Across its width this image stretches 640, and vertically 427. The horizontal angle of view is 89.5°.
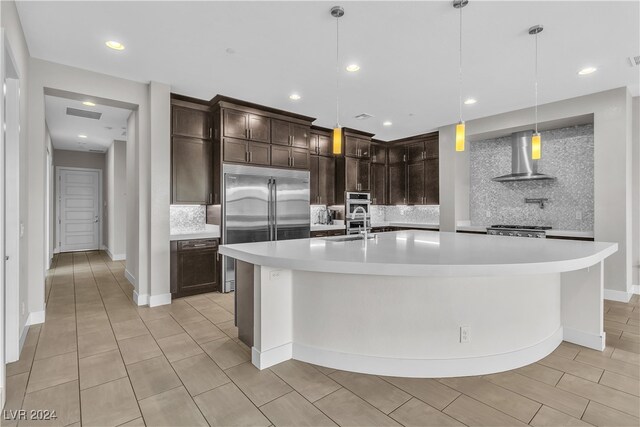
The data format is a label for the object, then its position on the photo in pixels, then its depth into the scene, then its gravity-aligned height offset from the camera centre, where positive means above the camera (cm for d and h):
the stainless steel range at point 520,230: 498 -28
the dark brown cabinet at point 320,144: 616 +136
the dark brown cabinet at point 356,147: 641 +135
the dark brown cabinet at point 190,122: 448 +131
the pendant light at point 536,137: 284 +77
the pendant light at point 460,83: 249 +162
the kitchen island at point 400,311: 229 -73
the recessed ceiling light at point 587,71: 365 +163
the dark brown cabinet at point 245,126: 464 +132
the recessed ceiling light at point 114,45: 308 +164
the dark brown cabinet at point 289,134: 519 +133
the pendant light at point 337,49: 256 +161
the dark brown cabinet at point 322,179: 613 +66
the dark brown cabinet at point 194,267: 431 -74
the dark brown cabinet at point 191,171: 448 +61
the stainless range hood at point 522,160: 533 +88
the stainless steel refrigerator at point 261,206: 462 +12
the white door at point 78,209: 849 +13
